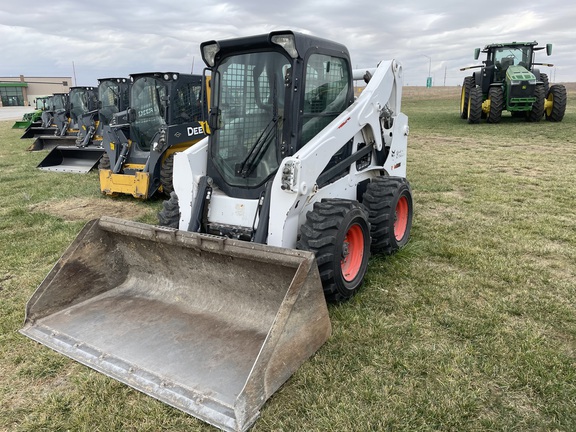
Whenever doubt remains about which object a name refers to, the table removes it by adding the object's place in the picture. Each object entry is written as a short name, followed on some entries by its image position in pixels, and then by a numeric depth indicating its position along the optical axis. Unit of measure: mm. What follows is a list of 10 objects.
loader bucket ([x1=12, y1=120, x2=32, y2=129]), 23948
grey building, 64312
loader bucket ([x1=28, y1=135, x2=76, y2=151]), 15210
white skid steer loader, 2885
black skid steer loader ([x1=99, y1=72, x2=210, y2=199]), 7648
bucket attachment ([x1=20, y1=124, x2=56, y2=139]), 19558
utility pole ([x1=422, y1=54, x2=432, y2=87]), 65562
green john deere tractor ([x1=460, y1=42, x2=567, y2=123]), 15938
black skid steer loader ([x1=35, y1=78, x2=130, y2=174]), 11125
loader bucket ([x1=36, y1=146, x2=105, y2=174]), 10984
